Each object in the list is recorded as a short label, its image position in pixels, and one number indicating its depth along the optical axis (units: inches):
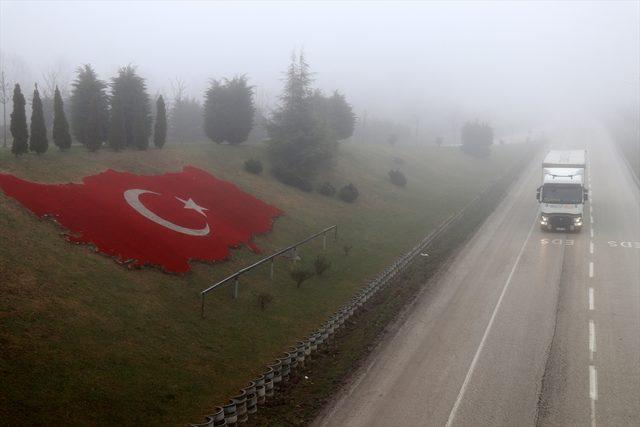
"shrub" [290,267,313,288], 1007.6
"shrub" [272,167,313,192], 1754.4
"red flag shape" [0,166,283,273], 922.1
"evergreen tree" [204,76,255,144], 1972.2
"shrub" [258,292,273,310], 882.8
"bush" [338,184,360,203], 1776.7
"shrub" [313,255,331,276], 1084.5
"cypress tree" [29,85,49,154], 1220.5
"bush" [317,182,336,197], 1758.1
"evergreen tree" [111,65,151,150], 1571.1
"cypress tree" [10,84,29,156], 1179.9
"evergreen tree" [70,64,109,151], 1483.8
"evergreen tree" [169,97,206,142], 2844.5
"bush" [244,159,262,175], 1736.0
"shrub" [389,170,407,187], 2201.0
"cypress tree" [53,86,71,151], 1348.4
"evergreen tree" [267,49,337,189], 1825.8
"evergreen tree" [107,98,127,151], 1482.5
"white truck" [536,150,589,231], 1489.9
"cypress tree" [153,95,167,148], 1646.2
